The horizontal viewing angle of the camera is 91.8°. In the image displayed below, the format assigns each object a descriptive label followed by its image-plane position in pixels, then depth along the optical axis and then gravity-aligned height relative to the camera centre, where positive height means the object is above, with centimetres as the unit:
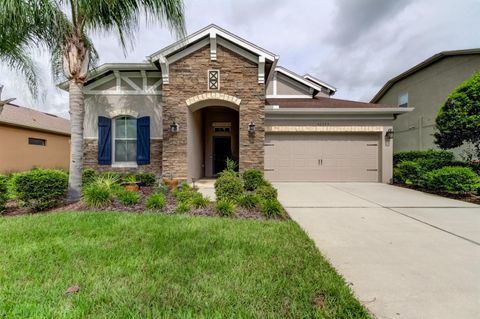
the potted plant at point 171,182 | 830 -85
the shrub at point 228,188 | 592 -75
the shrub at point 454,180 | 709 -64
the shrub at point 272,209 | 505 -109
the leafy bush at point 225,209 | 513 -110
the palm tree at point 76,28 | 541 +326
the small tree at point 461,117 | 763 +147
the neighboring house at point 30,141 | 1208 +106
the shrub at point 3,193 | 526 -79
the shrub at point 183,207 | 534 -113
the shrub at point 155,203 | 559 -106
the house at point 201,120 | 887 +168
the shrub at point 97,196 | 561 -93
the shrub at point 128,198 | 579 -98
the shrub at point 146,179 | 870 -76
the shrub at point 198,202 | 564 -105
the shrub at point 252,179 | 808 -70
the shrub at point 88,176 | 807 -62
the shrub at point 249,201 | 554 -101
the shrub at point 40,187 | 521 -66
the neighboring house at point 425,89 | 1258 +440
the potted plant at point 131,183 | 748 -82
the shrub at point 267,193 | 572 -84
